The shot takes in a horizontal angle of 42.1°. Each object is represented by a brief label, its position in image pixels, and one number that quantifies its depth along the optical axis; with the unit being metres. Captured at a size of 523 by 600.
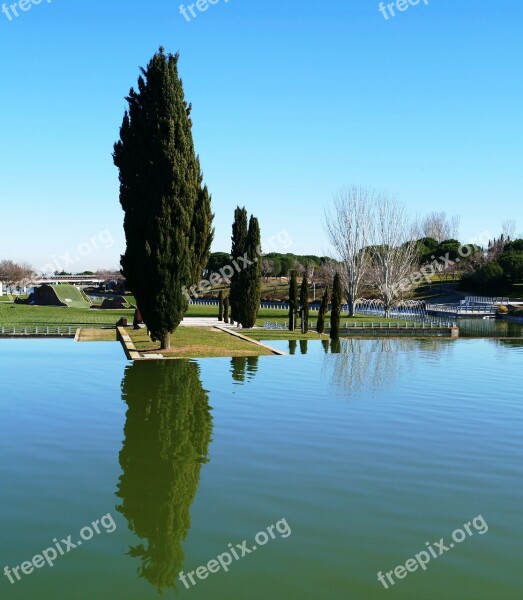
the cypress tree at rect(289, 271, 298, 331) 41.61
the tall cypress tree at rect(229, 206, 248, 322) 42.41
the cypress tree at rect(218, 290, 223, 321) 50.28
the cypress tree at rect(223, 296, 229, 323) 47.72
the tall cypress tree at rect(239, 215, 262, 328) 42.06
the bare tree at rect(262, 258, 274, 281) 116.75
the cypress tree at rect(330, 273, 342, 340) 36.97
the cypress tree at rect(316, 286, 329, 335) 39.17
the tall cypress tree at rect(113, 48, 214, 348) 26.75
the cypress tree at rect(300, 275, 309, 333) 40.22
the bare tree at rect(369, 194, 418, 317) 64.44
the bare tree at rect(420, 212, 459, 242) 159.38
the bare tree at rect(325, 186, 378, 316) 62.31
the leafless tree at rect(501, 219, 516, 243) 138.23
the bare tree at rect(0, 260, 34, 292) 131.88
